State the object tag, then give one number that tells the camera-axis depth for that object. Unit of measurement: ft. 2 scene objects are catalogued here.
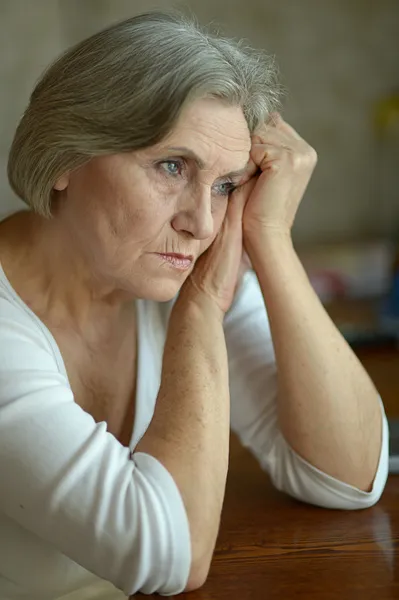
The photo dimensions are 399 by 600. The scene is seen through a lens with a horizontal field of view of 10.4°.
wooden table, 5.64
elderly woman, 5.65
